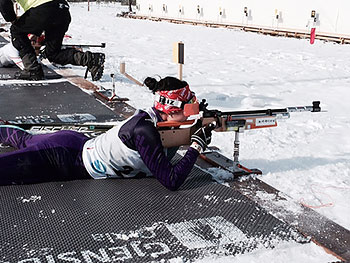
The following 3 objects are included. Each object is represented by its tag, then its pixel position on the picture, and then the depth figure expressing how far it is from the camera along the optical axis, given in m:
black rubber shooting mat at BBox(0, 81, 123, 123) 5.33
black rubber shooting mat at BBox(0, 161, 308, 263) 2.53
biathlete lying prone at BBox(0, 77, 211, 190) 3.18
